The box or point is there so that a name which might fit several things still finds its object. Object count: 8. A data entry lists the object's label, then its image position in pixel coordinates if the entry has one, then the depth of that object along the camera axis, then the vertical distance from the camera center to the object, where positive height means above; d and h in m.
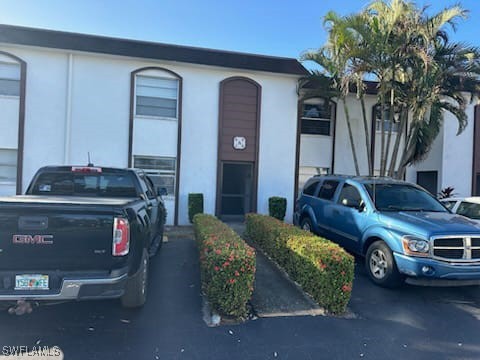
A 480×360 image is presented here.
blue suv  5.18 -0.92
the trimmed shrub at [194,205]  11.58 -1.19
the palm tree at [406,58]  9.84 +3.64
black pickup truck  3.48 -0.89
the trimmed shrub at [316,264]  4.59 -1.36
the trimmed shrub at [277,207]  12.11 -1.20
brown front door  12.30 +1.40
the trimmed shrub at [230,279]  4.30 -1.38
